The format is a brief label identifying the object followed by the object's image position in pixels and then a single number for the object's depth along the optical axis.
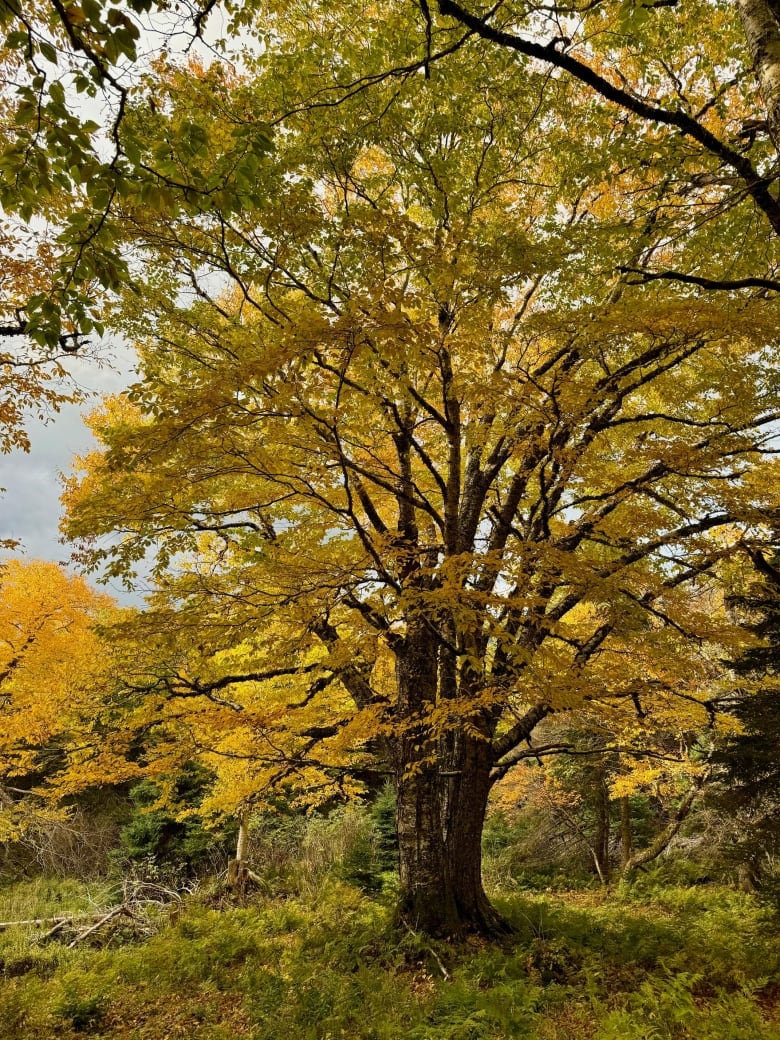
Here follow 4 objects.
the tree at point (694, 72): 2.59
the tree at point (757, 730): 6.47
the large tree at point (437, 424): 4.03
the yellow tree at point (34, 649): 10.26
